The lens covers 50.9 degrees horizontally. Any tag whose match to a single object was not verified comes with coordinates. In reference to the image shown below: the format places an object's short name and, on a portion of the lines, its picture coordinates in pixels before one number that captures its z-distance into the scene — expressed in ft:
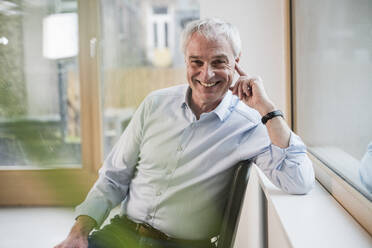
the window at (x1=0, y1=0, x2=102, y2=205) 10.05
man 4.29
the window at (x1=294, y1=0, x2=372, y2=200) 3.61
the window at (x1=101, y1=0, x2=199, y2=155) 10.10
